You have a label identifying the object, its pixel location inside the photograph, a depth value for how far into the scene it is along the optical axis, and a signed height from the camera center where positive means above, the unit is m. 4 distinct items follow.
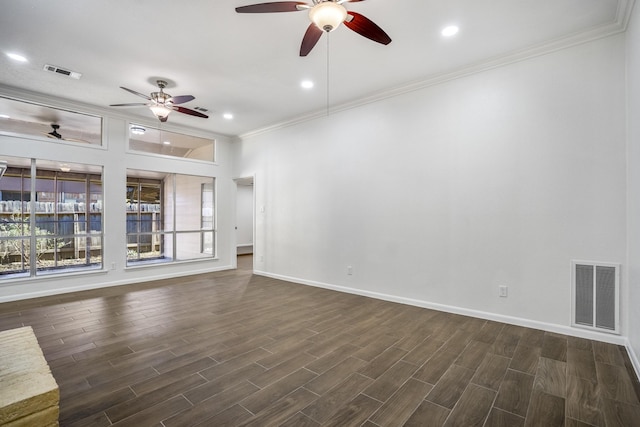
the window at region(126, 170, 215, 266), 5.98 -0.11
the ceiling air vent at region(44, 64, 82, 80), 3.83 +1.86
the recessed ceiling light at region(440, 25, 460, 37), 3.03 +1.90
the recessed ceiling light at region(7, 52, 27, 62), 3.52 +1.86
